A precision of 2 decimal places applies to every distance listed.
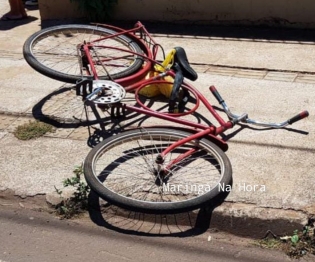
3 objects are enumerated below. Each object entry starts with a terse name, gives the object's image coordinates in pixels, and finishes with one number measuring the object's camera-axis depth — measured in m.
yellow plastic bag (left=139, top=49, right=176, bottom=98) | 5.52
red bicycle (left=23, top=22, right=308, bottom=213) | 4.21
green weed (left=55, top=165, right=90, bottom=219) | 4.33
